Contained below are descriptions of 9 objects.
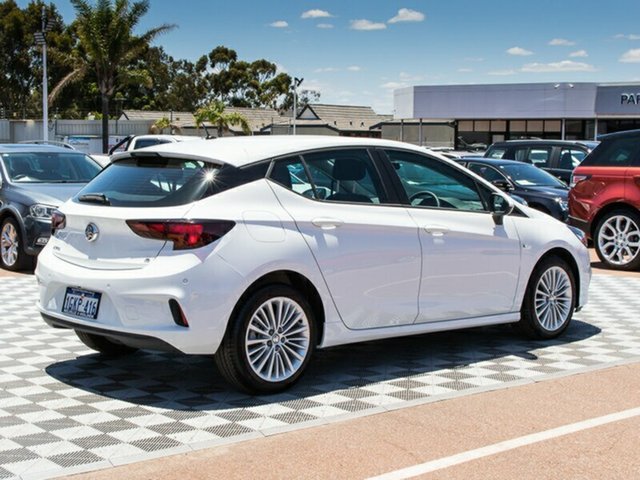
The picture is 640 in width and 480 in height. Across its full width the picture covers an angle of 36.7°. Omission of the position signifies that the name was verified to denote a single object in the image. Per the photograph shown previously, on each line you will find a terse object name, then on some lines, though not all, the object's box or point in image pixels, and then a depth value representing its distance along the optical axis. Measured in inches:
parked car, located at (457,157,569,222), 674.2
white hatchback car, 235.8
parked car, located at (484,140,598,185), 802.8
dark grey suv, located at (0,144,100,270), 487.5
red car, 513.7
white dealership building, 2059.7
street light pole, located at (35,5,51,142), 1699.1
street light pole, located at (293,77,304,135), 2297.1
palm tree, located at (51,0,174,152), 1973.4
